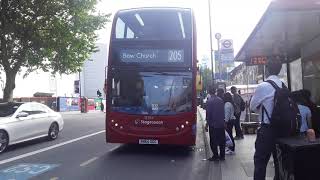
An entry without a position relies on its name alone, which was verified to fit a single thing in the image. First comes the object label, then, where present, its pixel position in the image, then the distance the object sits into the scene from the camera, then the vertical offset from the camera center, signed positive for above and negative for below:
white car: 8.66 -0.75
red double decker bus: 8.01 +0.41
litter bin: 3.56 -0.76
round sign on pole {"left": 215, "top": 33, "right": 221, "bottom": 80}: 17.40 +3.46
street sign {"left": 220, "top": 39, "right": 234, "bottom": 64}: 14.25 +2.15
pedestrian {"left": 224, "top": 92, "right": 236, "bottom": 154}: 8.23 -0.42
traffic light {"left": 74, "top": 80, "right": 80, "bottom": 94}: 32.68 +1.31
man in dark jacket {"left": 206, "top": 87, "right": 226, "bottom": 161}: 7.15 -0.57
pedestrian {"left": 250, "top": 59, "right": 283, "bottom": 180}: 3.83 -0.44
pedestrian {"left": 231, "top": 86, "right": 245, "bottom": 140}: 9.60 -0.37
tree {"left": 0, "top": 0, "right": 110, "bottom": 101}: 16.19 +3.63
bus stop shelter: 4.61 +1.34
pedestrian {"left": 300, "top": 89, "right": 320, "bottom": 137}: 5.39 -0.30
